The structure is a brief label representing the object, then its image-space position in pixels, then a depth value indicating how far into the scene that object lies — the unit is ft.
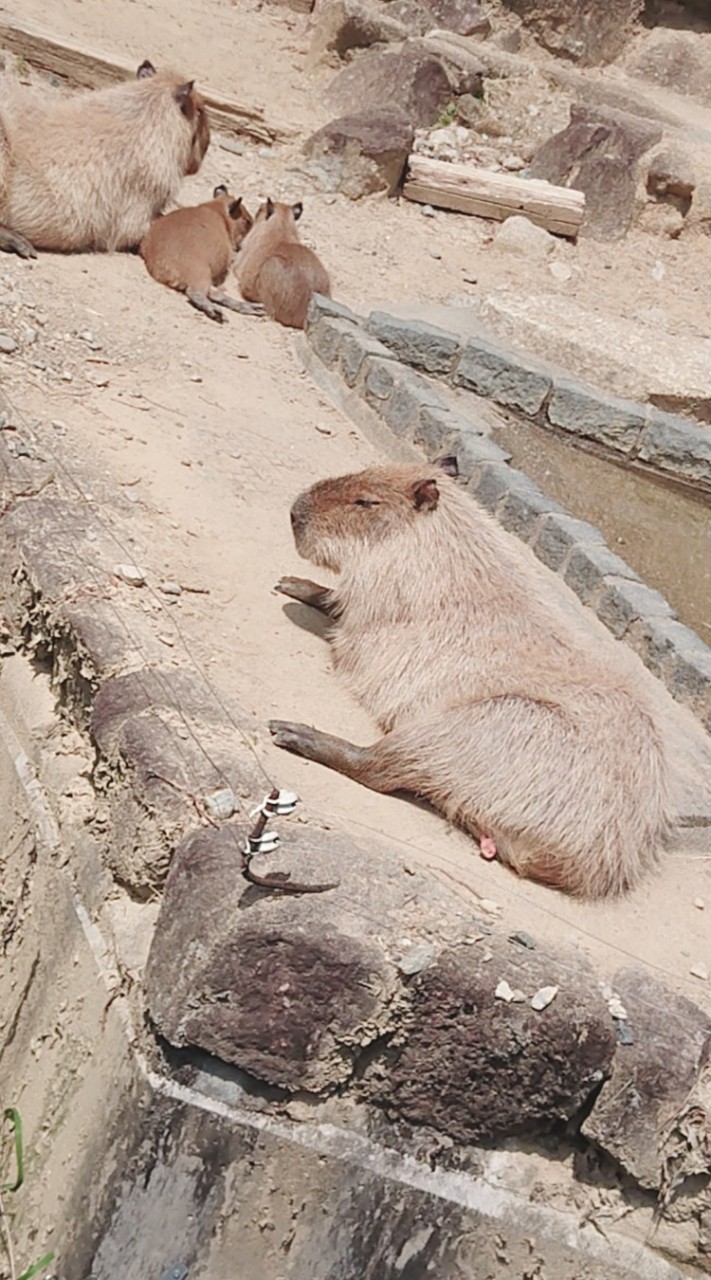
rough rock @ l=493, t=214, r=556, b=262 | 31.91
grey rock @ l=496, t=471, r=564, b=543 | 20.42
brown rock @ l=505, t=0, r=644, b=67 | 39.63
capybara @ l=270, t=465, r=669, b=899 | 12.91
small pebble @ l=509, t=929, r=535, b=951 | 10.93
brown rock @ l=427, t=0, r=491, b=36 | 39.11
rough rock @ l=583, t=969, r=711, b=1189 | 10.69
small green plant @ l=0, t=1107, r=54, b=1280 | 10.43
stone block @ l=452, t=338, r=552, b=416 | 23.85
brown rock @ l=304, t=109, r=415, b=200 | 31.65
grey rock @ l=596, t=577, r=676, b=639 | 18.62
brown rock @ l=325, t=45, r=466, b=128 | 34.96
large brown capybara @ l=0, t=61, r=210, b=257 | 23.77
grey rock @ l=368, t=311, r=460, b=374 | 24.32
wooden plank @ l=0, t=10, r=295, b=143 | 30.60
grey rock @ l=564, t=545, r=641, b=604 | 19.26
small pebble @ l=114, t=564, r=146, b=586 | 14.46
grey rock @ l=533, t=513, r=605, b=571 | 19.88
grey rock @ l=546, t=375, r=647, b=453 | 23.53
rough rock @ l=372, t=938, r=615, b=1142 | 10.37
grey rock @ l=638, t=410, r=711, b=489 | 23.32
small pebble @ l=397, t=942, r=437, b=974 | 10.21
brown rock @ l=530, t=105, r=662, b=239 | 34.31
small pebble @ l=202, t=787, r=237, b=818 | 11.07
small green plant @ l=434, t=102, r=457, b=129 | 35.45
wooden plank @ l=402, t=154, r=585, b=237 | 32.63
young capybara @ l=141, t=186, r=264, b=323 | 24.64
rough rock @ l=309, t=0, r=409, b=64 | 36.60
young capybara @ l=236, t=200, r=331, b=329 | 25.09
